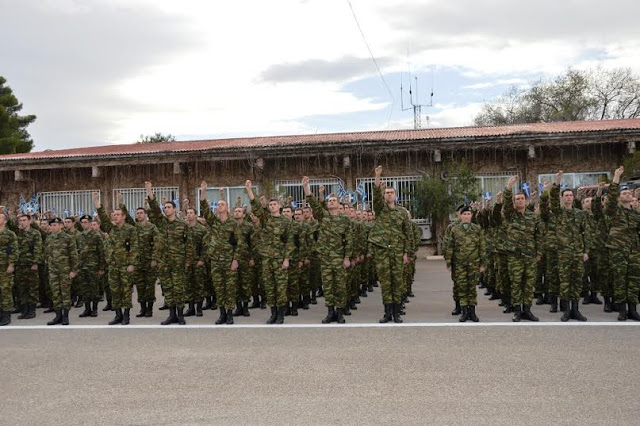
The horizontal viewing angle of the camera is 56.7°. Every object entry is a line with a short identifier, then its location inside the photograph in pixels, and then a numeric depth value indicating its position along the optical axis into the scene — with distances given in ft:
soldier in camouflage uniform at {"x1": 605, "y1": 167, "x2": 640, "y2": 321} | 27.14
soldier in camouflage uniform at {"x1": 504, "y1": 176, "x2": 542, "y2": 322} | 27.71
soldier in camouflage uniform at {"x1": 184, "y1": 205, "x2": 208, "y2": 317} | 32.73
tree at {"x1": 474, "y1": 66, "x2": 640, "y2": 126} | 130.00
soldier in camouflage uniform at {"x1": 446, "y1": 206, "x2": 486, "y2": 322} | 28.02
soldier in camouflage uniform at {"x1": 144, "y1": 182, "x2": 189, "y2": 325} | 29.66
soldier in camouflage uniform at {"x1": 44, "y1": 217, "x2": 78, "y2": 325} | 30.32
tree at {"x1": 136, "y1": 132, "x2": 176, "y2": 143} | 178.81
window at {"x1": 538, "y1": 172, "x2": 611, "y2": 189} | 63.31
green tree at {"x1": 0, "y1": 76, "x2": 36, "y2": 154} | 134.72
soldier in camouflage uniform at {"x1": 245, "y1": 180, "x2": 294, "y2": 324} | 29.07
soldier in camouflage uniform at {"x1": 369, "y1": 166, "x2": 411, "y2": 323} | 28.04
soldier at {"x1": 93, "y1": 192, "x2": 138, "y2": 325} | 29.86
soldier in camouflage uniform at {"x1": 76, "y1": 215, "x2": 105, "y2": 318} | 33.78
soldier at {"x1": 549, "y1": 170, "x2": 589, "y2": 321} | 27.81
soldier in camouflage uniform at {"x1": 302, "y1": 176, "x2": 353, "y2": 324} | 28.91
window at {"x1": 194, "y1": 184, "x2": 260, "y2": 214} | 69.92
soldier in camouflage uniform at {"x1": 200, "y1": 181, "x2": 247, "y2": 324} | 29.48
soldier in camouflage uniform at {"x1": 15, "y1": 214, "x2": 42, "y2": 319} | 32.96
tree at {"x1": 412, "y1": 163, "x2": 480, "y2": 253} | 62.34
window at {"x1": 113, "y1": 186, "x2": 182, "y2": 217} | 71.36
